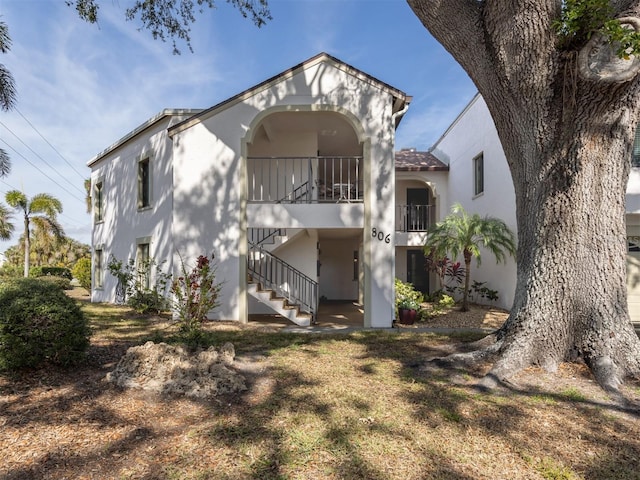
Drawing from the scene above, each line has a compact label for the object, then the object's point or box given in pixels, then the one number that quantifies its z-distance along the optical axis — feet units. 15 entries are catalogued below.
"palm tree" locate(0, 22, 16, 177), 25.70
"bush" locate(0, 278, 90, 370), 15.21
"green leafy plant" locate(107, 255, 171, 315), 36.99
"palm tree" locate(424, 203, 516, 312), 36.76
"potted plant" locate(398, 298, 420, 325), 33.12
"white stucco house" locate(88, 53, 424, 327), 31.19
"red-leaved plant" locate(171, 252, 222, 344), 20.84
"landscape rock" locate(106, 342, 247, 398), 15.15
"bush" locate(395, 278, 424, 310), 34.12
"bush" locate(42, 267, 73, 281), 79.40
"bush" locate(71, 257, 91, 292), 62.80
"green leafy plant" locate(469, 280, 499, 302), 42.16
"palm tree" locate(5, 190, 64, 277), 67.92
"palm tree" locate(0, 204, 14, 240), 71.36
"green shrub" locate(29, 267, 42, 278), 74.06
